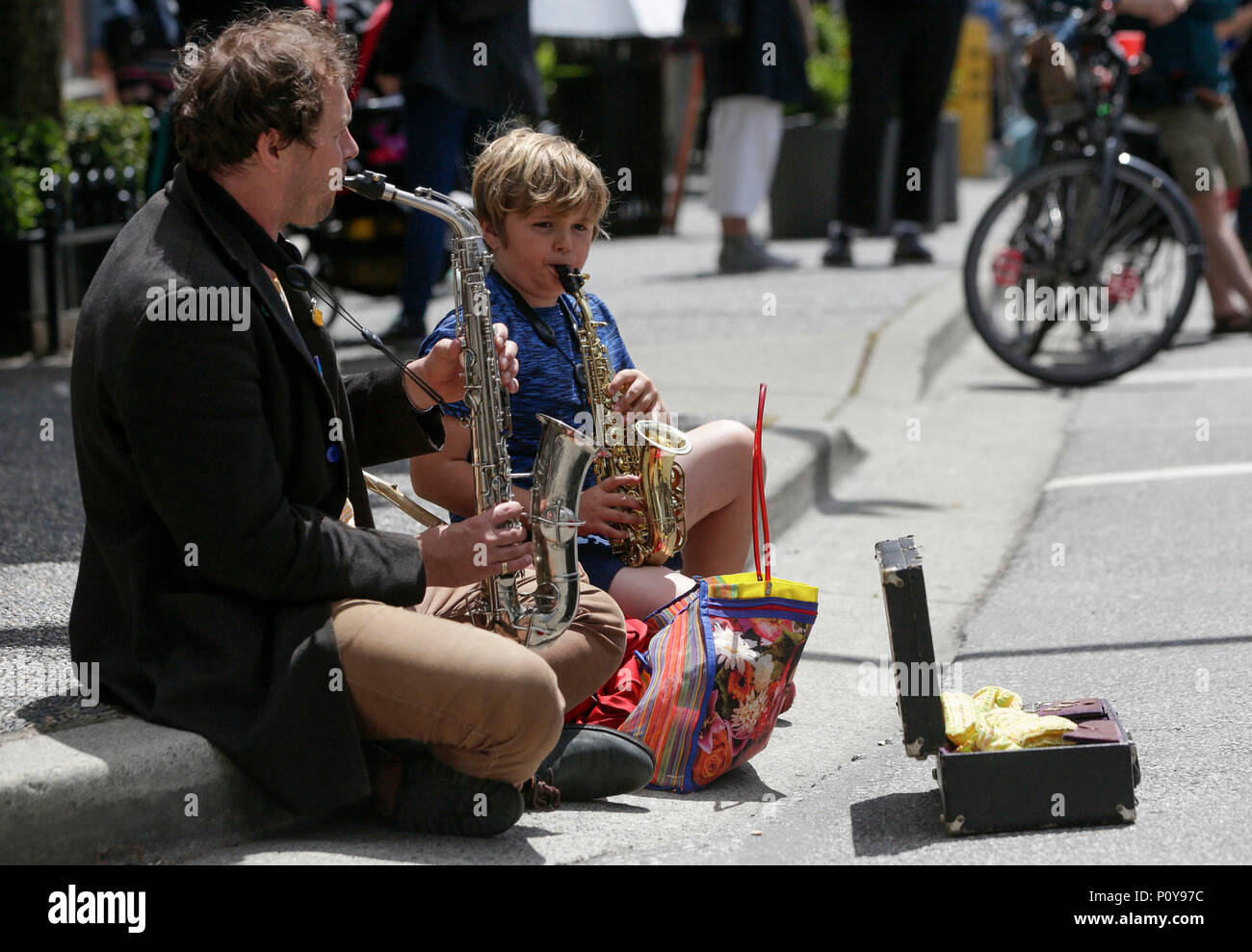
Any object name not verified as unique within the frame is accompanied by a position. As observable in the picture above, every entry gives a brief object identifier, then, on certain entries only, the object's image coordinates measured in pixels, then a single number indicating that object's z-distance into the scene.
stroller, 14.82
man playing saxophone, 5.41
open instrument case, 5.93
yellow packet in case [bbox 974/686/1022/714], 6.52
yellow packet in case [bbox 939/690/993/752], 6.11
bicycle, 13.98
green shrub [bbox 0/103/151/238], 13.48
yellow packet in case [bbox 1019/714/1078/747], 6.09
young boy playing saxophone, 7.23
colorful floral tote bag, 6.67
